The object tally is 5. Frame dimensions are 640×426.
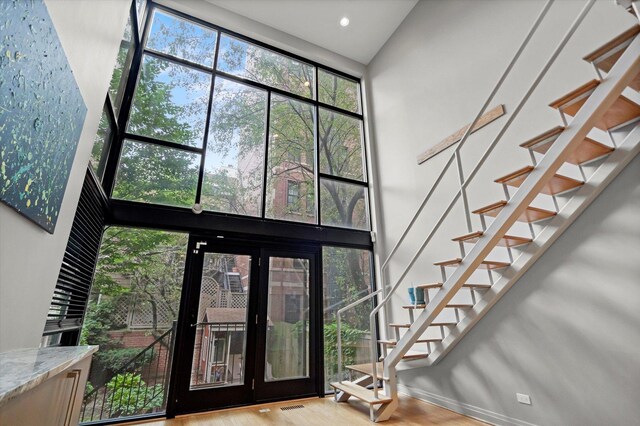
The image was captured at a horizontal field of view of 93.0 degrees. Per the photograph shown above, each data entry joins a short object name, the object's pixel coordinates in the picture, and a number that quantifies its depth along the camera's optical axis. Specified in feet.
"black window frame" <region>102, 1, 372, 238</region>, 12.90
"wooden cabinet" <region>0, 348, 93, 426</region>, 3.17
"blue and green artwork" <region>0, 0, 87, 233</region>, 4.70
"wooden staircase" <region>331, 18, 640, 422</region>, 7.27
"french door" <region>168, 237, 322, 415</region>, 12.47
